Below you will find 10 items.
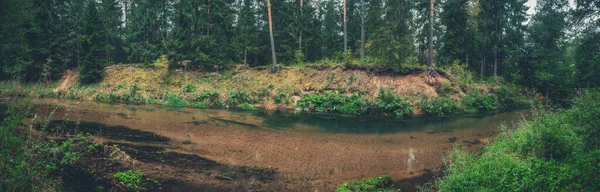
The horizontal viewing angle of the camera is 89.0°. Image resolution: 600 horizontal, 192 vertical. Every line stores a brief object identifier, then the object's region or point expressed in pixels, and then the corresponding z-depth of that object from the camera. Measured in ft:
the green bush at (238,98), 91.76
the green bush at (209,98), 92.38
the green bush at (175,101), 91.86
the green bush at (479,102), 87.97
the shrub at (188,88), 100.42
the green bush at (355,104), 80.23
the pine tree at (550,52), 89.10
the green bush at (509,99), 95.61
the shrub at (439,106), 81.51
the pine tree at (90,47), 108.06
